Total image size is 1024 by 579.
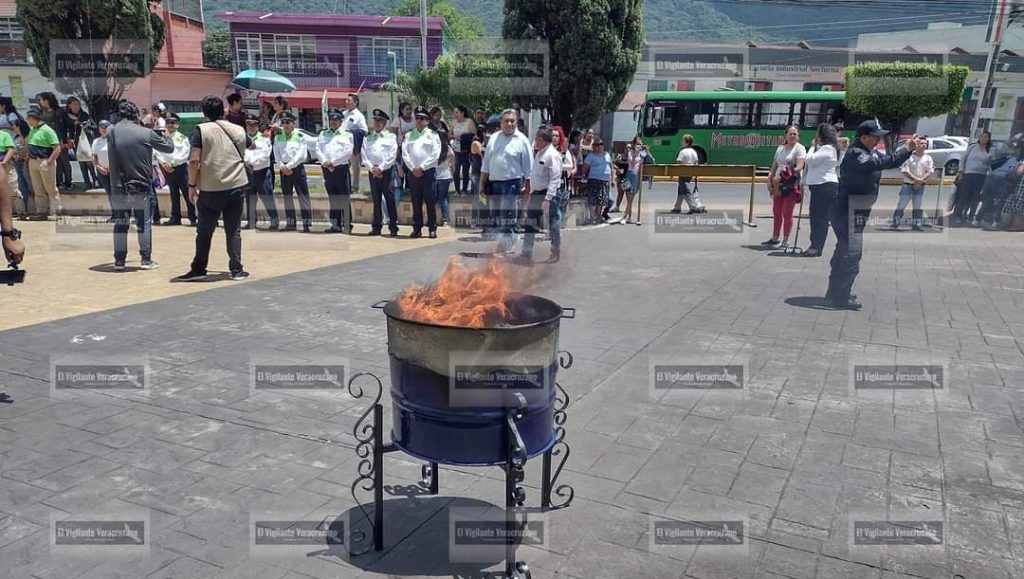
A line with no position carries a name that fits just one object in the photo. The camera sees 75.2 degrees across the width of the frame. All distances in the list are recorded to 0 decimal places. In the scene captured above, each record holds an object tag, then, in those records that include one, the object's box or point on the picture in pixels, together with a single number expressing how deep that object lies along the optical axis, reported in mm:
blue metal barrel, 2736
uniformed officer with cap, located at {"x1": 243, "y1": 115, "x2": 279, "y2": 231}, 11727
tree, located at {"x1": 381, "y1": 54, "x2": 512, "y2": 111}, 32562
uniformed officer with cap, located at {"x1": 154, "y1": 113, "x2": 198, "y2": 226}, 11789
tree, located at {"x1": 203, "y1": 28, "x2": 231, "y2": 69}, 65125
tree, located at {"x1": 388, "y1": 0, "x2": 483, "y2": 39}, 72688
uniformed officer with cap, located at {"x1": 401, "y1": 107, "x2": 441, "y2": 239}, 10883
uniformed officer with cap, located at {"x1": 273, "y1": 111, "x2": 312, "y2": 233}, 11836
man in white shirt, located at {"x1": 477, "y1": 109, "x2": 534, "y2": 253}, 9133
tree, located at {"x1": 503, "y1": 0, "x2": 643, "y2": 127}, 16328
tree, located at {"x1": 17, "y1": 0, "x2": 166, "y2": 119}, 15148
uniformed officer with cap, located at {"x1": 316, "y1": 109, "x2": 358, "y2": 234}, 11422
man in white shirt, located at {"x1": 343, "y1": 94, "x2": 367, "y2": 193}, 11766
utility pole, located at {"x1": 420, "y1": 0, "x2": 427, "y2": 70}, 32719
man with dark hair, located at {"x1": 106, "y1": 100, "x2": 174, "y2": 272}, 8086
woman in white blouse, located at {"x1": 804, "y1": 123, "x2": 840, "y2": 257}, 9188
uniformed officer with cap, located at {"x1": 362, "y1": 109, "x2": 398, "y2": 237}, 11078
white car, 27375
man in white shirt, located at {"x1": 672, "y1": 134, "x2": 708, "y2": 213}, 15586
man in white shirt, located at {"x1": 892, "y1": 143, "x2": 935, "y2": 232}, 12844
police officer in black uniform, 7250
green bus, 27578
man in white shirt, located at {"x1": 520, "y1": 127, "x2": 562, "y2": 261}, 9344
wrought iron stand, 2812
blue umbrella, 22828
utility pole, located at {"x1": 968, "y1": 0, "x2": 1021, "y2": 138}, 21375
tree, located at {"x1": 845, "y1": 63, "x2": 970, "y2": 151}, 27297
